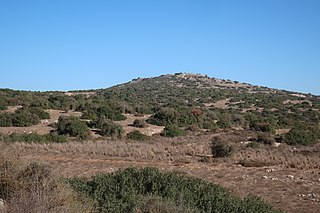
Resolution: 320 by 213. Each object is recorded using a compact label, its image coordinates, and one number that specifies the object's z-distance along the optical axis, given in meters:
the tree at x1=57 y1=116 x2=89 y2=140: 34.63
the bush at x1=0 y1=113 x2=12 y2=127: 37.88
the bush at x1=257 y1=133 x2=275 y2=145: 33.16
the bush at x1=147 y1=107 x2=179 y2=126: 44.30
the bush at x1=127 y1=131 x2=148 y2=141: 35.00
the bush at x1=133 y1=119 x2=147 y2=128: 41.40
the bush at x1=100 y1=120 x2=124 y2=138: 36.38
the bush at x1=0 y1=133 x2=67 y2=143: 29.66
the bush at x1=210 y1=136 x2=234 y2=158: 26.00
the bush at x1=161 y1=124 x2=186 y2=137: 37.66
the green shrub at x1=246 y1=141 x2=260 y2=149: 30.75
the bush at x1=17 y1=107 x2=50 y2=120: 41.69
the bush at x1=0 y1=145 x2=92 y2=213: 6.73
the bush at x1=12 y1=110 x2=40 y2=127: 38.36
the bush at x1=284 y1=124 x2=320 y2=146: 34.00
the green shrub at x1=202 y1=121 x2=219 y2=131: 44.81
